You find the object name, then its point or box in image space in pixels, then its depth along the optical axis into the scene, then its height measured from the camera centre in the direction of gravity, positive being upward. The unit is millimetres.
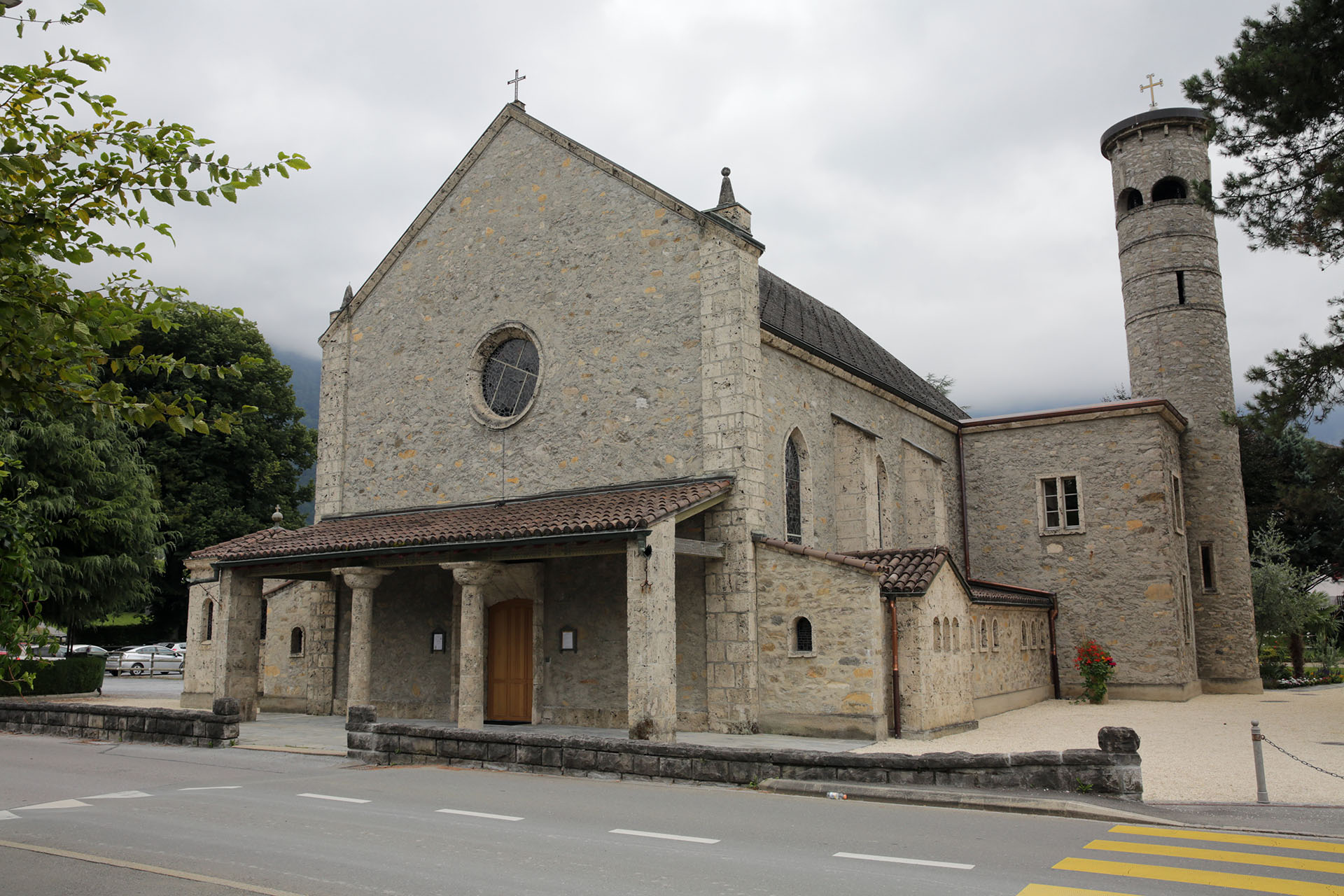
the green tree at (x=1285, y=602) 28406 +342
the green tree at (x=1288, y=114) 13430 +7286
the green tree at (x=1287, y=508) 35375 +3963
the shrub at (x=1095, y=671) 21250 -1205
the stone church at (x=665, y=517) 14961 +2032
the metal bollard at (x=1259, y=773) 9438 -1555
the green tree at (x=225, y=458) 37125 +6725
